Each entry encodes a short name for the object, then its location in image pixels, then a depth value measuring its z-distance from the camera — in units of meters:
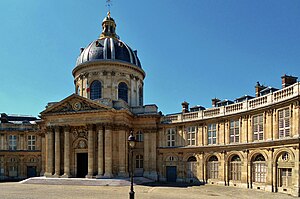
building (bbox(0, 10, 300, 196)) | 30.03
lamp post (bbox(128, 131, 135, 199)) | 19.78
